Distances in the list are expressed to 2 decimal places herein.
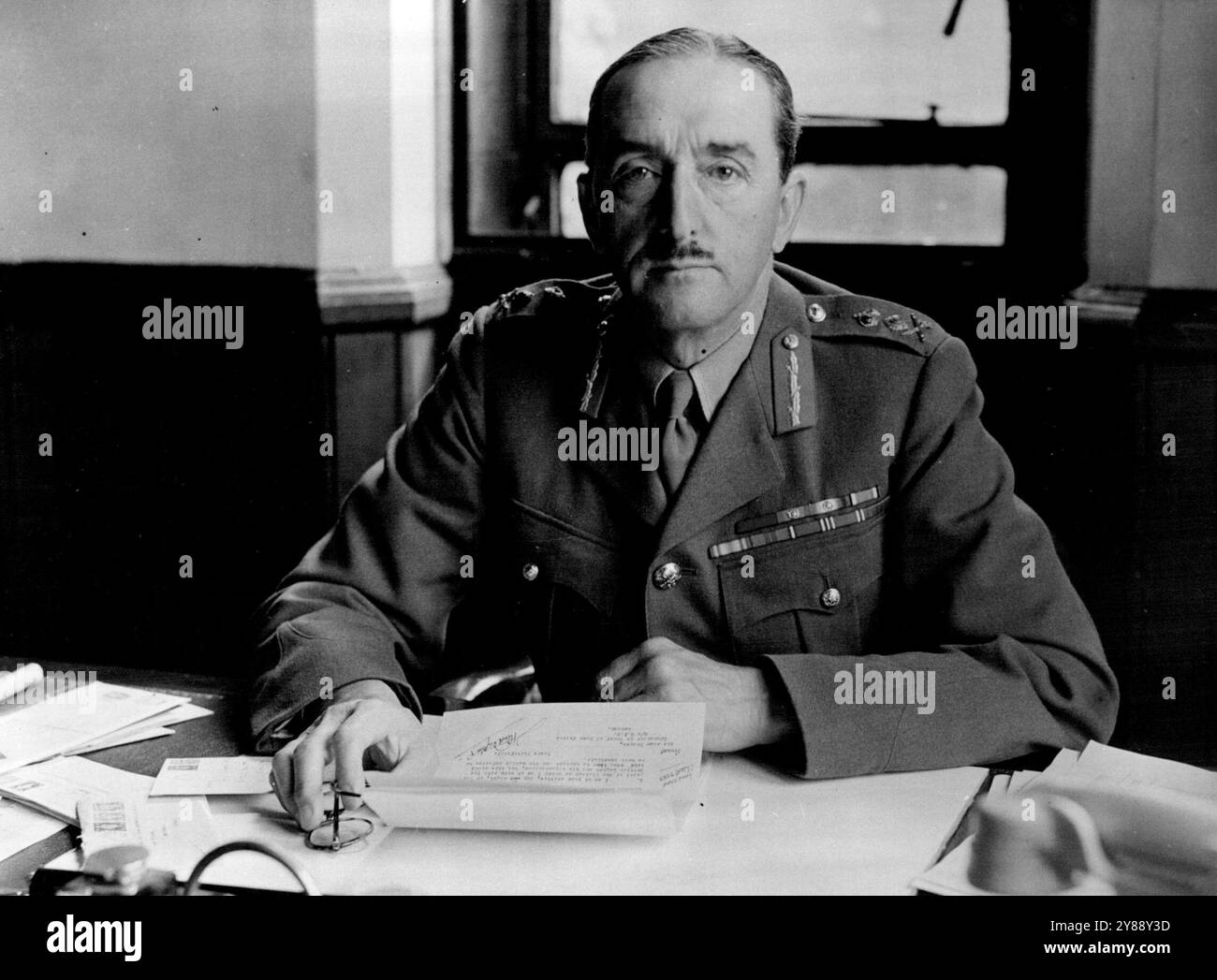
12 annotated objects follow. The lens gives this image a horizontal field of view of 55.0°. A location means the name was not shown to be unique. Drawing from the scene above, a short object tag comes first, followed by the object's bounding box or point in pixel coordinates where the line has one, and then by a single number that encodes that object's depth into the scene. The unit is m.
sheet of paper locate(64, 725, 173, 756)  1.14
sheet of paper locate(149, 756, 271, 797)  1.02
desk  0.89
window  1.34
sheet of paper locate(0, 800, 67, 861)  0.96
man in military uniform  1.12
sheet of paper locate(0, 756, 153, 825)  1.01
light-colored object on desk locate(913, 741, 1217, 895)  0.90
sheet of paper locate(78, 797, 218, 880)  0.93
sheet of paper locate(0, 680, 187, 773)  1.14
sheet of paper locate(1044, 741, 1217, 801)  0.97
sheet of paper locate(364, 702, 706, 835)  0.91
